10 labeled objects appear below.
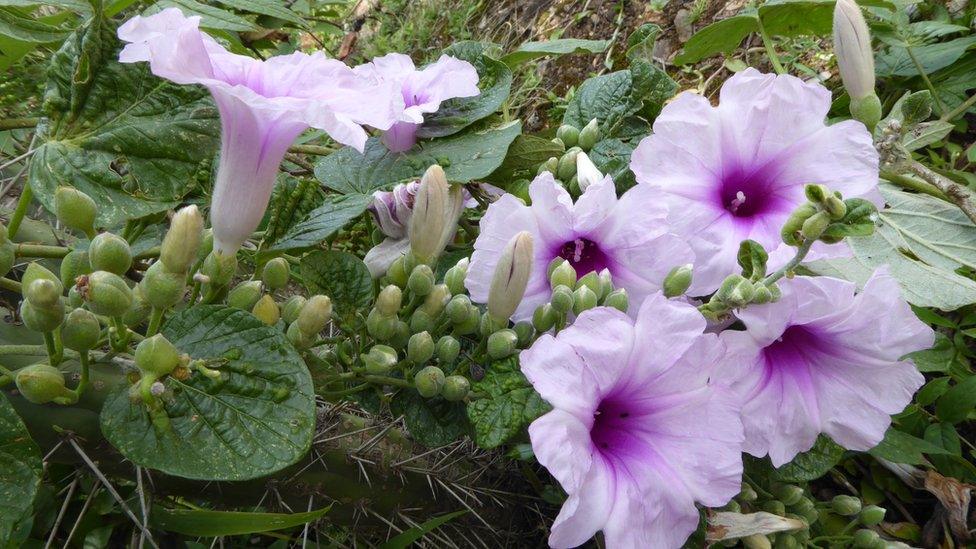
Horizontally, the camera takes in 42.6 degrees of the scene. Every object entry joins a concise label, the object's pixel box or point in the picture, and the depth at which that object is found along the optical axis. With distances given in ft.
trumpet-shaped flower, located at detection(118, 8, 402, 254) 1.13
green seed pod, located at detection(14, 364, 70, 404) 1.08
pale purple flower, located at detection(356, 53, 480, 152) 1.48
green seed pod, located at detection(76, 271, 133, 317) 1.08
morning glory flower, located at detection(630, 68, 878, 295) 1.31
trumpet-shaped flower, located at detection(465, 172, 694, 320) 1.29
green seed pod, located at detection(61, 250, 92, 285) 1.17
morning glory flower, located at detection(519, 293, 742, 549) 1.15
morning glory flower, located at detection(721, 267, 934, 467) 1.25
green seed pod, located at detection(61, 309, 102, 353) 1.09
